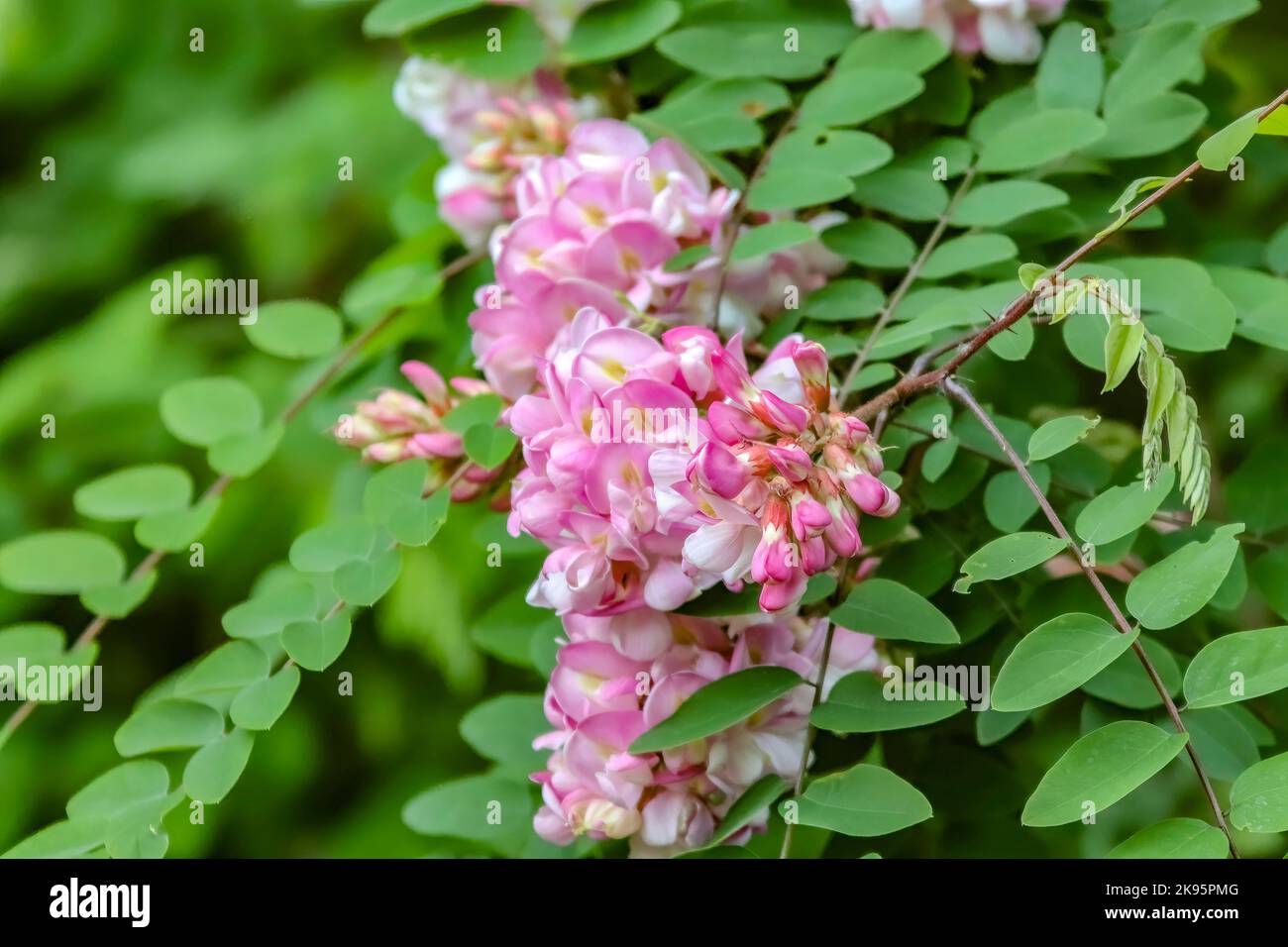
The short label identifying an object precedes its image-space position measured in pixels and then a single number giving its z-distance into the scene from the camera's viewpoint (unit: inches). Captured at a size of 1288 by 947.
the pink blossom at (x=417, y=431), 23.8
